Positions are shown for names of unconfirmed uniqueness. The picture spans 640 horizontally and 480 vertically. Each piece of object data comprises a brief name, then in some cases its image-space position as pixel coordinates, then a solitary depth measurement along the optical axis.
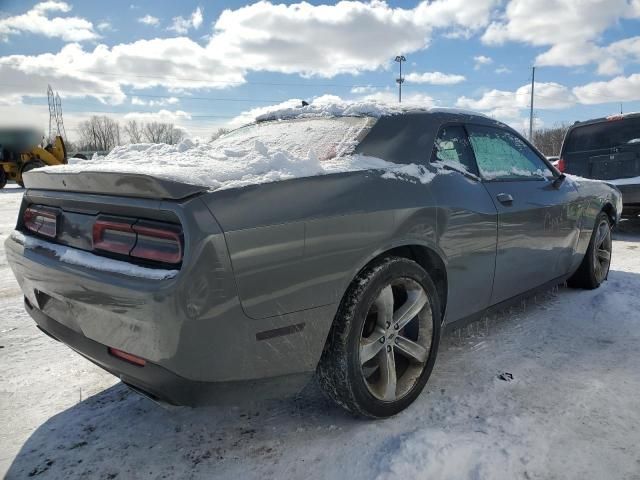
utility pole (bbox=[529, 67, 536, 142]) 53.13
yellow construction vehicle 17.55
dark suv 6.89
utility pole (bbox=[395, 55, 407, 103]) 50.71
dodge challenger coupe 1.70
